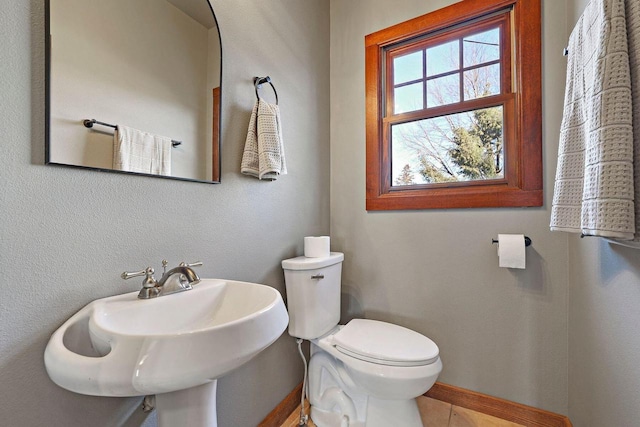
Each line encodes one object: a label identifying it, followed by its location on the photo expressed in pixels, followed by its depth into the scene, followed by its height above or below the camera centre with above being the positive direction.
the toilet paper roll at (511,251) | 1.29 -0.18
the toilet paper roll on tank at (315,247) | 1.45 -0.18
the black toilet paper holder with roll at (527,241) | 1.32 -0.14
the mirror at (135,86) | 0.70 +0.40
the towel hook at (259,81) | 1.26 +0.63
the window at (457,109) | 1.35 +0.60
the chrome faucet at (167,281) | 0.78 -0.21
